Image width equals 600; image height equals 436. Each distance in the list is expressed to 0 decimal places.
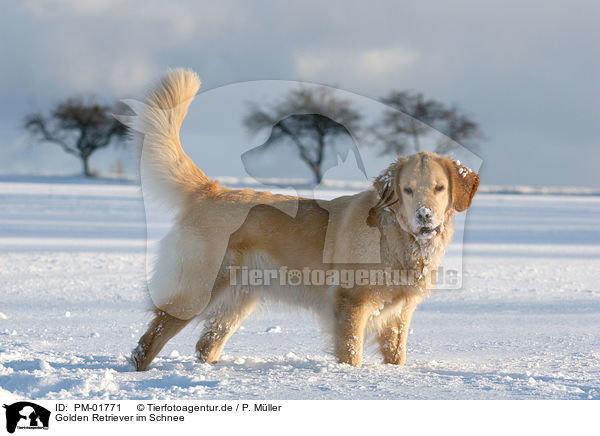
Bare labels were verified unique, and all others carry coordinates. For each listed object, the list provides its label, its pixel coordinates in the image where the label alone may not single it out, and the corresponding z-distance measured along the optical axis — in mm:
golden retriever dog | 8297
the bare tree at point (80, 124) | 64312
